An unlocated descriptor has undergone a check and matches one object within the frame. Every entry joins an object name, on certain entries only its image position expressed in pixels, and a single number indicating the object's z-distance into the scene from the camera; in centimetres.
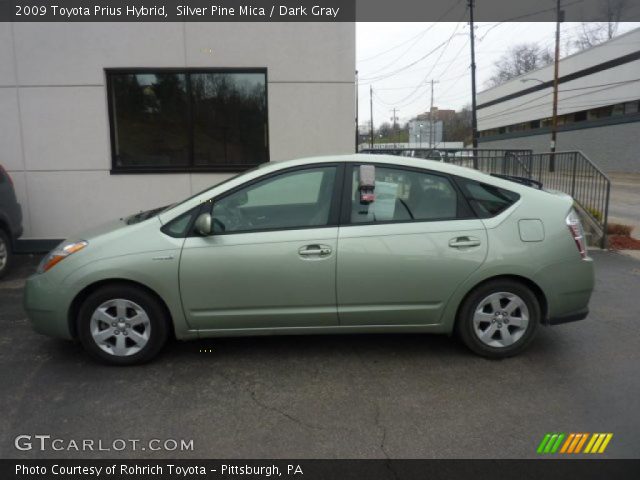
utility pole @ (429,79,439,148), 5684
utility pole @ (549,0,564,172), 3162
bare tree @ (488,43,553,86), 6411
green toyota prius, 364
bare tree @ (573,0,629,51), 4547
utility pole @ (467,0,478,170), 3247
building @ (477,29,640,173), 3222
